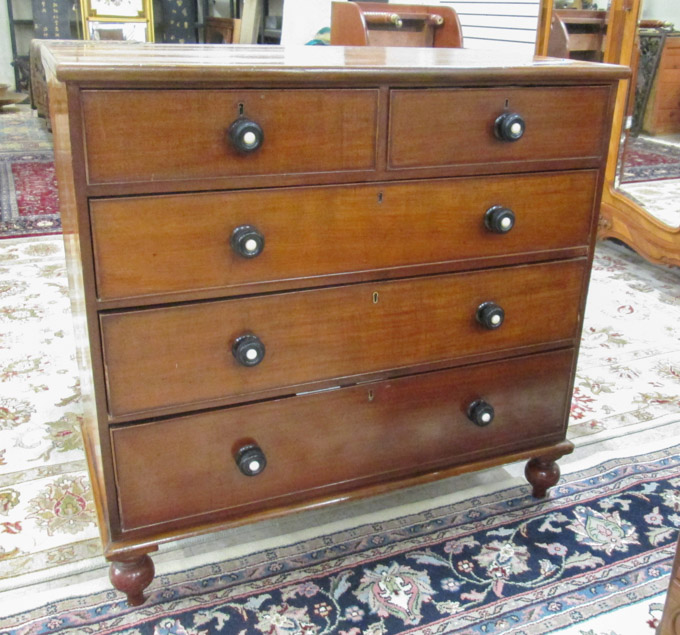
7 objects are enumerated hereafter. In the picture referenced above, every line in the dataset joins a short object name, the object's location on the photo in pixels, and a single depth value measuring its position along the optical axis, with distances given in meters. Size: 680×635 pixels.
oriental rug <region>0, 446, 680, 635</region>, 1.26
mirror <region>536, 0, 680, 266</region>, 2.78
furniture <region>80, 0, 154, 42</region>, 6.03
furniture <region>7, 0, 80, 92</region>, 6.24
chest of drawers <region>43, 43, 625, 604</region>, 1.03
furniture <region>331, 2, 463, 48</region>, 2.55
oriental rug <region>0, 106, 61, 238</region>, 3.29
